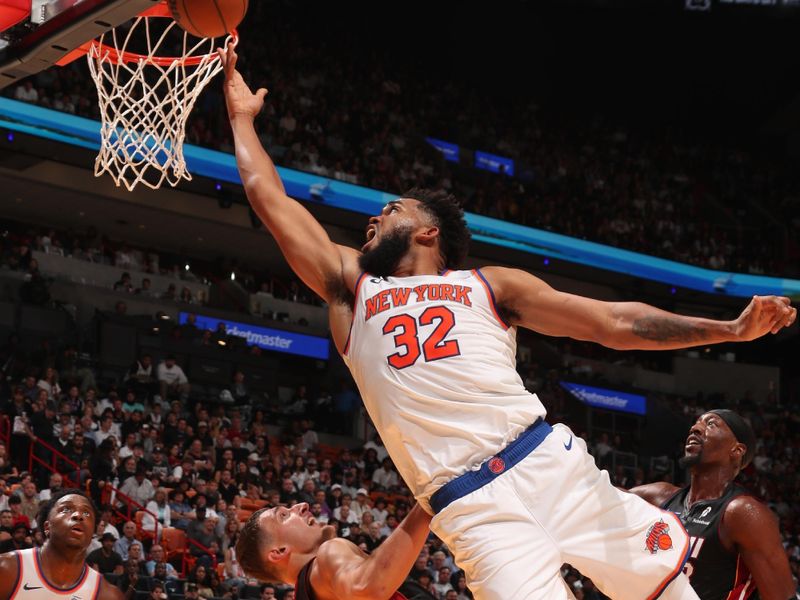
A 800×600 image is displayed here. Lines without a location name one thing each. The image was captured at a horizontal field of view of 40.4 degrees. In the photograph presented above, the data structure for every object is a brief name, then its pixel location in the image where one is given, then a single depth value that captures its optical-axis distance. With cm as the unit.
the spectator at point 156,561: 962
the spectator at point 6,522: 889
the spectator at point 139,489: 1130
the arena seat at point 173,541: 1084
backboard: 479
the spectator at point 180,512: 1107
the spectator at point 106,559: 926
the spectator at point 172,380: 1527
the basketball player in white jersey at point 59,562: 535
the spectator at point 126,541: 989
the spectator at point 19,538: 837
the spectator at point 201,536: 1077
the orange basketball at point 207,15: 485
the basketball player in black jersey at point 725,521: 416
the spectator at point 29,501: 968
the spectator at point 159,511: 1091
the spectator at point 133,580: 908
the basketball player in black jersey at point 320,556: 321
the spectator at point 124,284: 1833
